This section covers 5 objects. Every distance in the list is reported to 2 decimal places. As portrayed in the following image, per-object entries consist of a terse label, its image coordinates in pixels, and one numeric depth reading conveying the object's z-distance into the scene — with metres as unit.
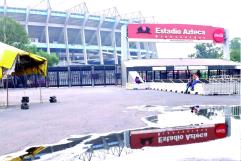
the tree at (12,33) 52.83
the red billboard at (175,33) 45.94
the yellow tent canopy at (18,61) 18.23
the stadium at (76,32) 78.69
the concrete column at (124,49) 45.22
